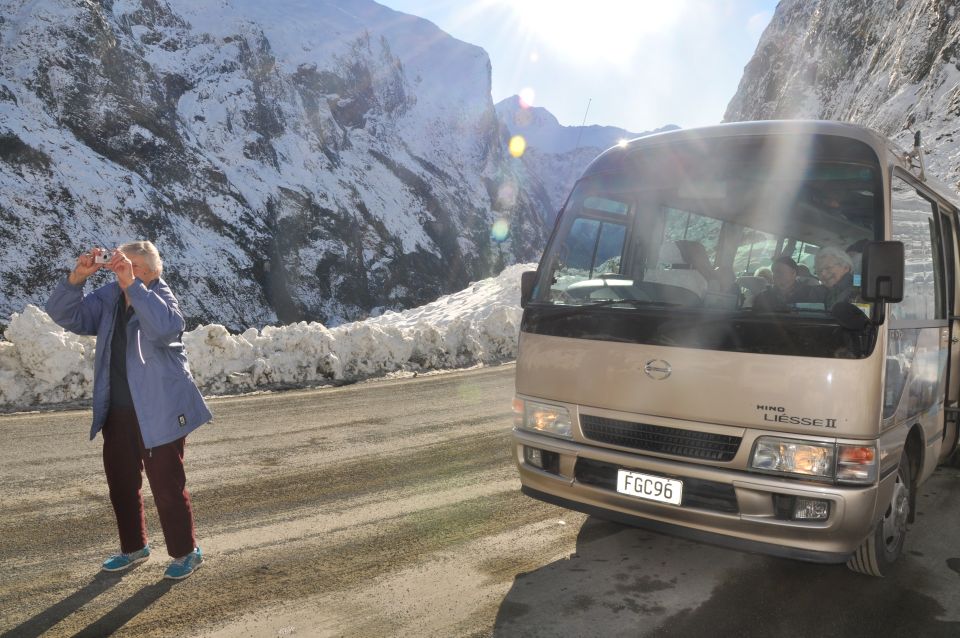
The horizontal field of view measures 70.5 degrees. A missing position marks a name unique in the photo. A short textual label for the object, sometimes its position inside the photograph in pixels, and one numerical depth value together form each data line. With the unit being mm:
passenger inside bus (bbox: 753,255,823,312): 3600
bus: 3350
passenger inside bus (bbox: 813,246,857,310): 3557
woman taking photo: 3705
